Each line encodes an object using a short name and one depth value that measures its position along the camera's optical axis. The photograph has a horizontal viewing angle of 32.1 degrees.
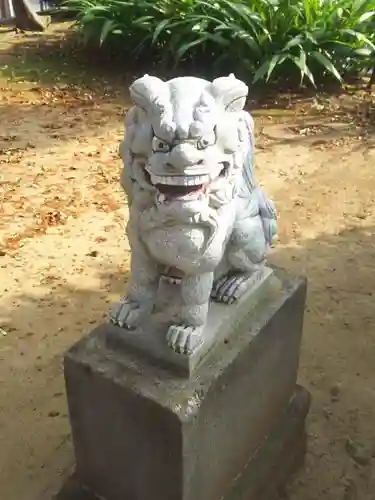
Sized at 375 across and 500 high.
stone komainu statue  1.70
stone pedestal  1.94
